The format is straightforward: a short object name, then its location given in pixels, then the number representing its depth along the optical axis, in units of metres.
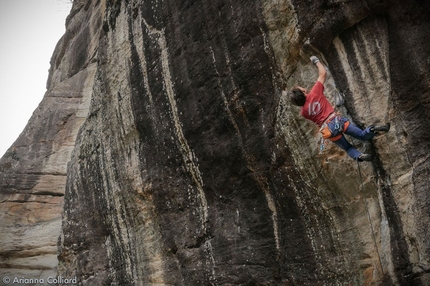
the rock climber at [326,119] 5.74
